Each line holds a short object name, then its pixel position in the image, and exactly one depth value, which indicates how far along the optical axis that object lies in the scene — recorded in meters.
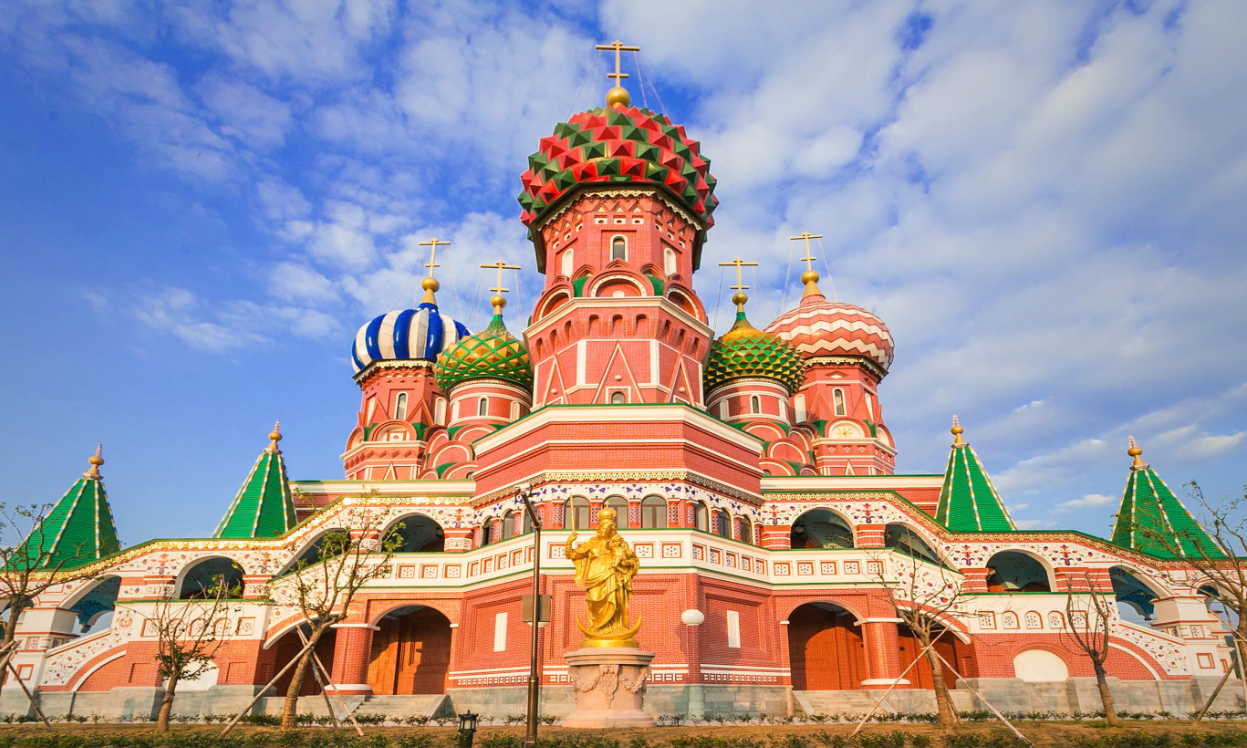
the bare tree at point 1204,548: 17.33
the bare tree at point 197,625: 17.16
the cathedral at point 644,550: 18.91
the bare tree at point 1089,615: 19.12
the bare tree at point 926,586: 19.73
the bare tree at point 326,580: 14.45
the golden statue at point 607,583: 13.45
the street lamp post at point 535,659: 10.59
